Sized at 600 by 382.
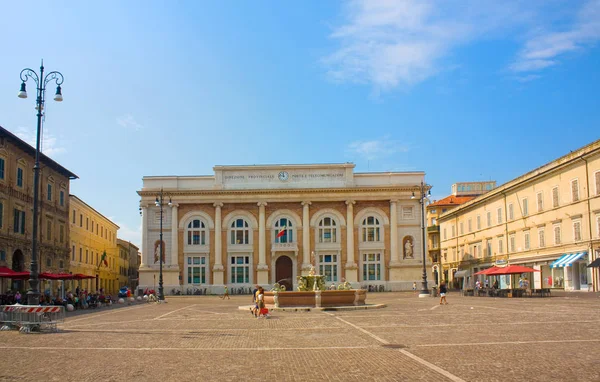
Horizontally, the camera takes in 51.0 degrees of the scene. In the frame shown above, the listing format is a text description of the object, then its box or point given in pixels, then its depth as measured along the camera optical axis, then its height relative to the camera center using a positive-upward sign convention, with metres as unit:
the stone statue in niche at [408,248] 68.50 +1.29
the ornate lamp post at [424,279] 48.02 -1.51
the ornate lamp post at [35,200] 22.25 +2.29
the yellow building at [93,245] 60.22 +2.00
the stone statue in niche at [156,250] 68.50 +1.33
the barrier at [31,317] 20.25 -1.74
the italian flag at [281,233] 63.95 +2.89
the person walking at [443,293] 35.21 -1.87
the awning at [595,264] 40.70 -0.41
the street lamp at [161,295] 48.44 -2.47
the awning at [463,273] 72.20 -1.60
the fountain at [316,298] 31.89 -1.87
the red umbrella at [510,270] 43.35 -0.79
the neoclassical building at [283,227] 68.25 +3.65
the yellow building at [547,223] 43.41 +2.96
